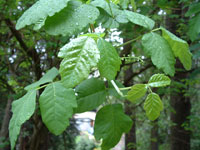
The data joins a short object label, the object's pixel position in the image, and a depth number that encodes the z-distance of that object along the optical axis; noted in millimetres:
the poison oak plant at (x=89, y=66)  557
